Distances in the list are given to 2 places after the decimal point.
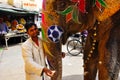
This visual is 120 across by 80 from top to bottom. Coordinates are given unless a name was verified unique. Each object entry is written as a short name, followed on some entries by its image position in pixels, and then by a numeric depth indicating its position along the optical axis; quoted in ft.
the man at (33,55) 3.29
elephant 3.13
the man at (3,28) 13.39
